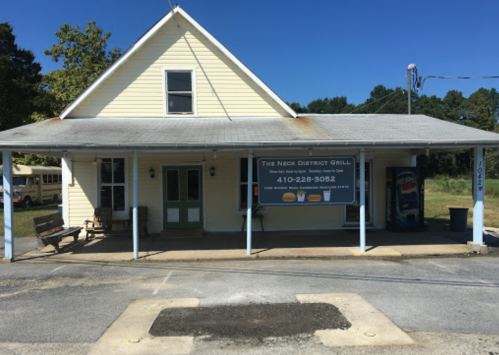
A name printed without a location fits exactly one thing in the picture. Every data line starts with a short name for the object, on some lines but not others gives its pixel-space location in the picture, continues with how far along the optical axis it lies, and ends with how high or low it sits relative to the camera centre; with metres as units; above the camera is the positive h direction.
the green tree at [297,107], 63.66 +12.74
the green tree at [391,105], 71.38 +14.70
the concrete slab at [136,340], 3.98 -1.96
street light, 18.42 +5.44
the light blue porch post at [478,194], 8.69 -0.48
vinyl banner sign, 8.87 -0.13
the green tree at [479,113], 69.20 +12.75
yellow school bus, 20.66 -0.47
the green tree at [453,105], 76.31 +16.20
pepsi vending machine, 11.22 -0.73
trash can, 11.39 -1.44
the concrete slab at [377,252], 8.47 -1.89
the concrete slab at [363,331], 4.12 -1.94
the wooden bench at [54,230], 8.77 -1.45
